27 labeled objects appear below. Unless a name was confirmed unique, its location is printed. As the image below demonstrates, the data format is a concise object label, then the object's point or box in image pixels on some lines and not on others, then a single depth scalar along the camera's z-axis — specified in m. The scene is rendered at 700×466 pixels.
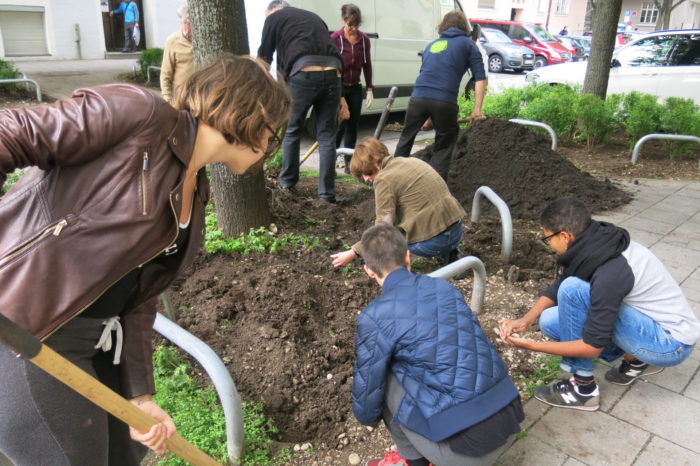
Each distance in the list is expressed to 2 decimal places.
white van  7.80
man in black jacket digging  5.25
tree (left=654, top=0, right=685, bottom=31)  23.67
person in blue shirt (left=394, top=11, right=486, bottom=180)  5.50
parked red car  21.75
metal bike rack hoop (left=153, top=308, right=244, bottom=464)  2.15
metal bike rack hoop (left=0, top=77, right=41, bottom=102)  9.96
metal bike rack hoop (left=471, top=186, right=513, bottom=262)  4.18
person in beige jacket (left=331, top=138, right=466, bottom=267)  3.97
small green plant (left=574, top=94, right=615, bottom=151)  8.00
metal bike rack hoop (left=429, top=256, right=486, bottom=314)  2.97
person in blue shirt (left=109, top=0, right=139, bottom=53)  17.62
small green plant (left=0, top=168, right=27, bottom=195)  5.32
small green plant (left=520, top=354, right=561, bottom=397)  3.06
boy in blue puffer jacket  2.01
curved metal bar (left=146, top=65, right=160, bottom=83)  13.11
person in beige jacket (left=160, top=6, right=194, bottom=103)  5.88
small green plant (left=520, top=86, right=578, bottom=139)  8.07
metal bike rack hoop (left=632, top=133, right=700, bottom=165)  7.28
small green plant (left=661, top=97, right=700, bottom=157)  7.82
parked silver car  21.14
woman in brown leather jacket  1.26
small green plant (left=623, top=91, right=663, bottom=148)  7.97
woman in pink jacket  6.44
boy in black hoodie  2.62
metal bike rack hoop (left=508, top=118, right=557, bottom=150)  7.33
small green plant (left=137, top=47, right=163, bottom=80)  13.61
